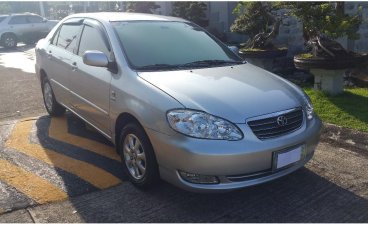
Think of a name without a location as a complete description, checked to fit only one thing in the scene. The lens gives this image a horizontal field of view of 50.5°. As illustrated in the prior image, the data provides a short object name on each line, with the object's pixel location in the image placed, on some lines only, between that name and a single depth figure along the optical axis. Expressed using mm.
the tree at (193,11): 13267
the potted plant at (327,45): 6062
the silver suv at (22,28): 19109
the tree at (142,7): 15641
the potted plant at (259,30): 7930
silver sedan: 2967
